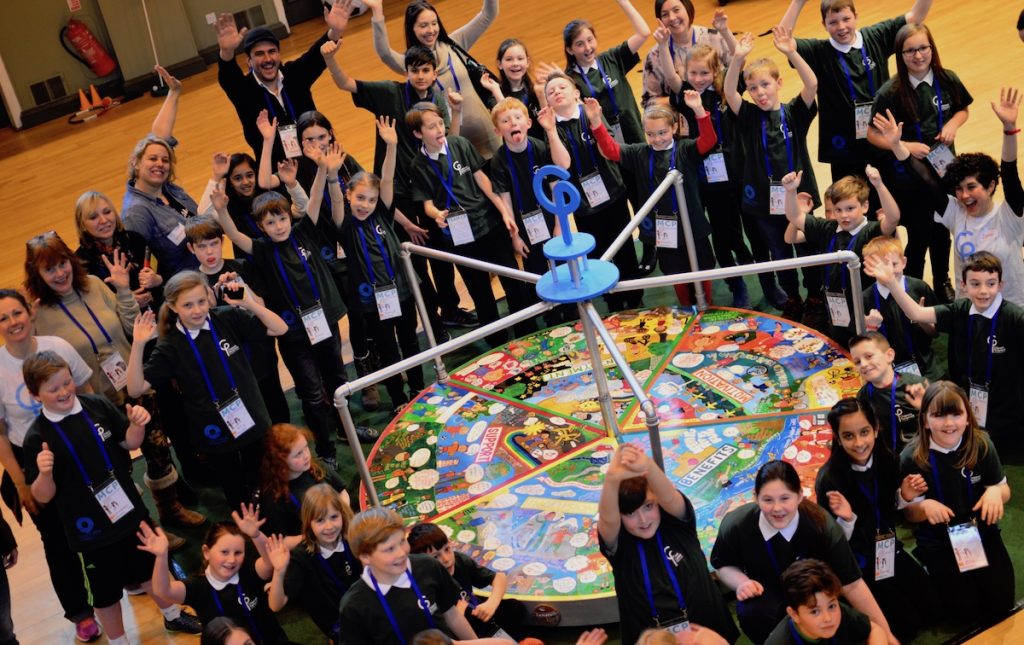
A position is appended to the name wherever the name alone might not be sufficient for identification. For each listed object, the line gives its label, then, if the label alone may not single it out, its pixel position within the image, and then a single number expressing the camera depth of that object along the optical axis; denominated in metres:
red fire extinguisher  13.48
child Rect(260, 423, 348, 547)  5.02
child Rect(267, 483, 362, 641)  4.70
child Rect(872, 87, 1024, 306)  5.48
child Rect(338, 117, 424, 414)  6.15
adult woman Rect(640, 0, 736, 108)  6.86
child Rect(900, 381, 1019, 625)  4.45
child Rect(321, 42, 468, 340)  6.84
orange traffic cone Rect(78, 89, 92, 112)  13.80
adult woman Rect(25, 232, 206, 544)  5.66
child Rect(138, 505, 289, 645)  4.77
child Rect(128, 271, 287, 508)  5.36
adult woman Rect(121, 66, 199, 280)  6.29
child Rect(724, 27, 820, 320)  6.09
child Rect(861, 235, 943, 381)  5.28
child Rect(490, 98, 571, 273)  6.32
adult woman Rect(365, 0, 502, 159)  7.02
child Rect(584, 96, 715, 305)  6.23
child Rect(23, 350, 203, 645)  5.00
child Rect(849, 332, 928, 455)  4.83
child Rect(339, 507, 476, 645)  4.20
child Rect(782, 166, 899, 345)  5.59
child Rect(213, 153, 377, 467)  5.97
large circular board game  4.86
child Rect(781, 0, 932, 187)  6.34
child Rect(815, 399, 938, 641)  4.45
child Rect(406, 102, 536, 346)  6.47
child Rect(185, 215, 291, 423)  5.79
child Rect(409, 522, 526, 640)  4.59
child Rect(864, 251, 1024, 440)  5.05
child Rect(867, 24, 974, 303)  5.96
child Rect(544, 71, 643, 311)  6.45
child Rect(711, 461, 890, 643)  4.12
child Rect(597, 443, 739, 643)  4.04
